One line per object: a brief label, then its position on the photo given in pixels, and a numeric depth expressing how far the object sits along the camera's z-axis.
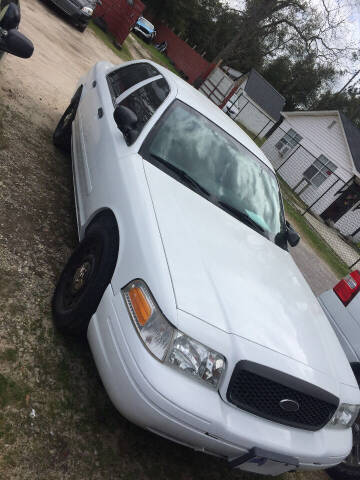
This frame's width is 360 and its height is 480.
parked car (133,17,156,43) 26.95
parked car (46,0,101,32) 11.38
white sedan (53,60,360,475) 1.95
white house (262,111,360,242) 19.47
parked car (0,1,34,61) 2.53
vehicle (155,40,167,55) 30.10
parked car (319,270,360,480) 3.19
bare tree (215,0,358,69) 19.41
